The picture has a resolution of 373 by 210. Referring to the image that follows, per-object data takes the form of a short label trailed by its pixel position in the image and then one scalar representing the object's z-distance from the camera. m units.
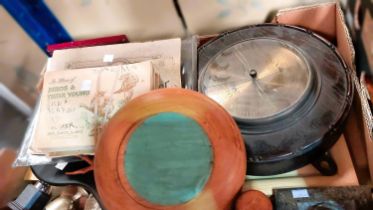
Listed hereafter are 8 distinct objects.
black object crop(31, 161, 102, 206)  0.91
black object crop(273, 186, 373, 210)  0.82
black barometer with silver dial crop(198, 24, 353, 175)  0.87
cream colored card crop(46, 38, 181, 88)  1.03
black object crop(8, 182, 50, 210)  1.04
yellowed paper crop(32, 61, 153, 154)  0.85
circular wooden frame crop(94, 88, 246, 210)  0.71
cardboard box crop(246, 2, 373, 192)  0.90
